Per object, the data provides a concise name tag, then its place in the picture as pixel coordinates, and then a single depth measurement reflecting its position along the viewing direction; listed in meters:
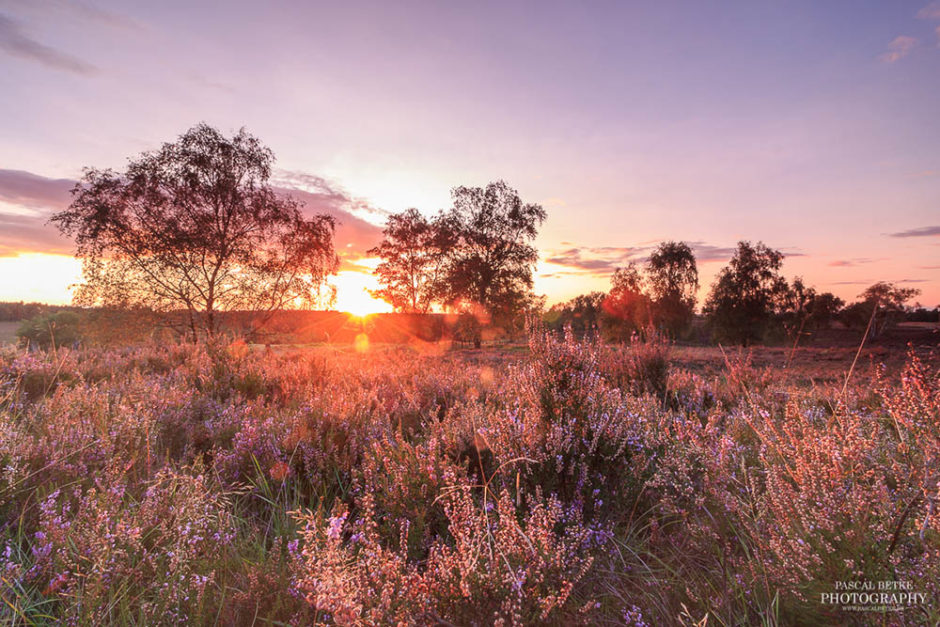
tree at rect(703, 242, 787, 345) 43.88
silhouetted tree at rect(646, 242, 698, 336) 48.84
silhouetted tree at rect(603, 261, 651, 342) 49.25
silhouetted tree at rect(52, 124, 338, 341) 18.95
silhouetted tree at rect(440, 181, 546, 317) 39.72
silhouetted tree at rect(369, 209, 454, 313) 42.72
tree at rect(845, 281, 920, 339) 36.41
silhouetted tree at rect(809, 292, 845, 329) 44.62
